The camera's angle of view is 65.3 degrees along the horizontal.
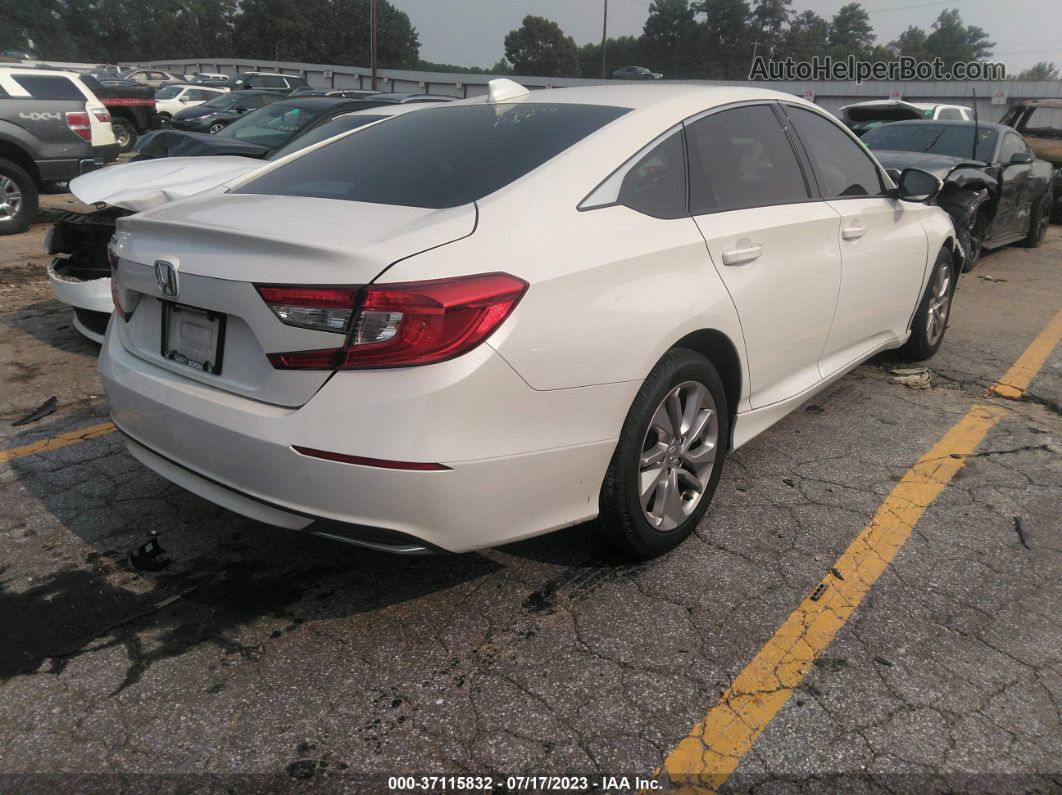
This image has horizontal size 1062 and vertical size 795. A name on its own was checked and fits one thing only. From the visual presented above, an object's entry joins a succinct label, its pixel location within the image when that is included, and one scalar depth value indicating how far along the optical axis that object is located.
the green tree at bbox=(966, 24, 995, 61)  134.88
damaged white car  4.77
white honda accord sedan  2.14
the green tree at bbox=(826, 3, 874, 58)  118.25
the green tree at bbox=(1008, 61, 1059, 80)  140.62
